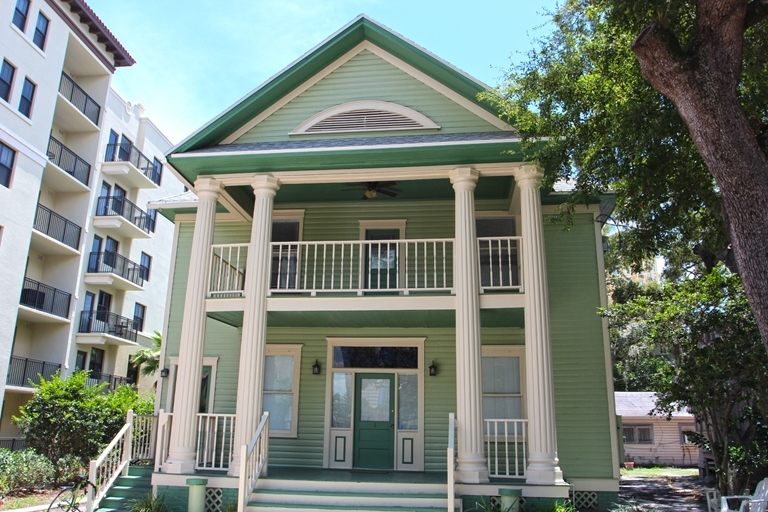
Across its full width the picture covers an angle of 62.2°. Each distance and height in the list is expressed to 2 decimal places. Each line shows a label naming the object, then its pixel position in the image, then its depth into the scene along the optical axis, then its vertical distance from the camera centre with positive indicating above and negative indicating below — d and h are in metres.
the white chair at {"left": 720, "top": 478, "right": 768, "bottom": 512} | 9.66 -0.98
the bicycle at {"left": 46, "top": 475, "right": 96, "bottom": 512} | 10.46 -1.02
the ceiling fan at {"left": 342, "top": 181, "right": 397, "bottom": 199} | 13.59 +5.03
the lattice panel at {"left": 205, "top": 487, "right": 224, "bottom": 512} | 10.70 -1.20
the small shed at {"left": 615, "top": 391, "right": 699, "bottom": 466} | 33.81 -0.16
